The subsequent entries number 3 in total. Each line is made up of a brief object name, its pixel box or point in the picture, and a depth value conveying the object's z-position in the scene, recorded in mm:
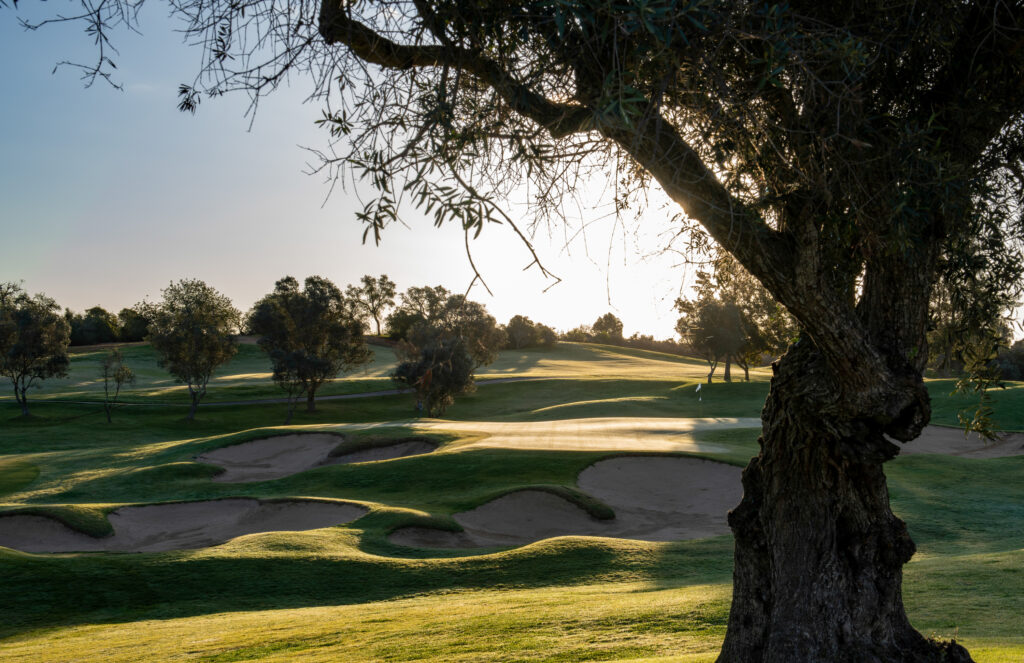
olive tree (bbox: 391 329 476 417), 43906
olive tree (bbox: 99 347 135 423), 49772
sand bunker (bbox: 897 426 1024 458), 30812
